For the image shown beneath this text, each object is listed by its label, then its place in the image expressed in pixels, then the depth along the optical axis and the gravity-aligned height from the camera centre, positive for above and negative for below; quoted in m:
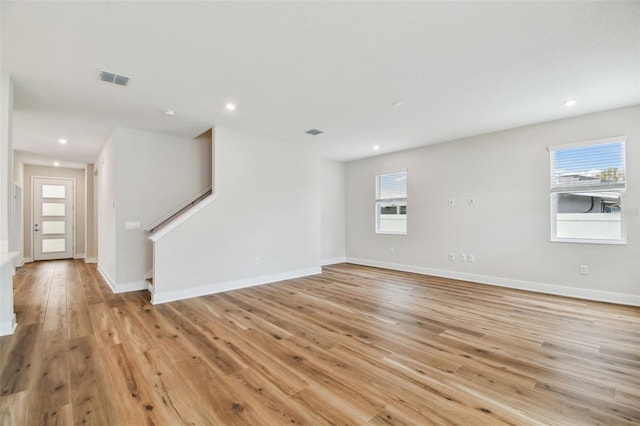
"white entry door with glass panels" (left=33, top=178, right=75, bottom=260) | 7.66 -0.15
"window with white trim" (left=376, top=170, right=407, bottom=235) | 6.38 +0.22
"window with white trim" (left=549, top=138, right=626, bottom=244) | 3.94 +0.31
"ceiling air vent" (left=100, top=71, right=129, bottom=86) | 2.84 +1.42
